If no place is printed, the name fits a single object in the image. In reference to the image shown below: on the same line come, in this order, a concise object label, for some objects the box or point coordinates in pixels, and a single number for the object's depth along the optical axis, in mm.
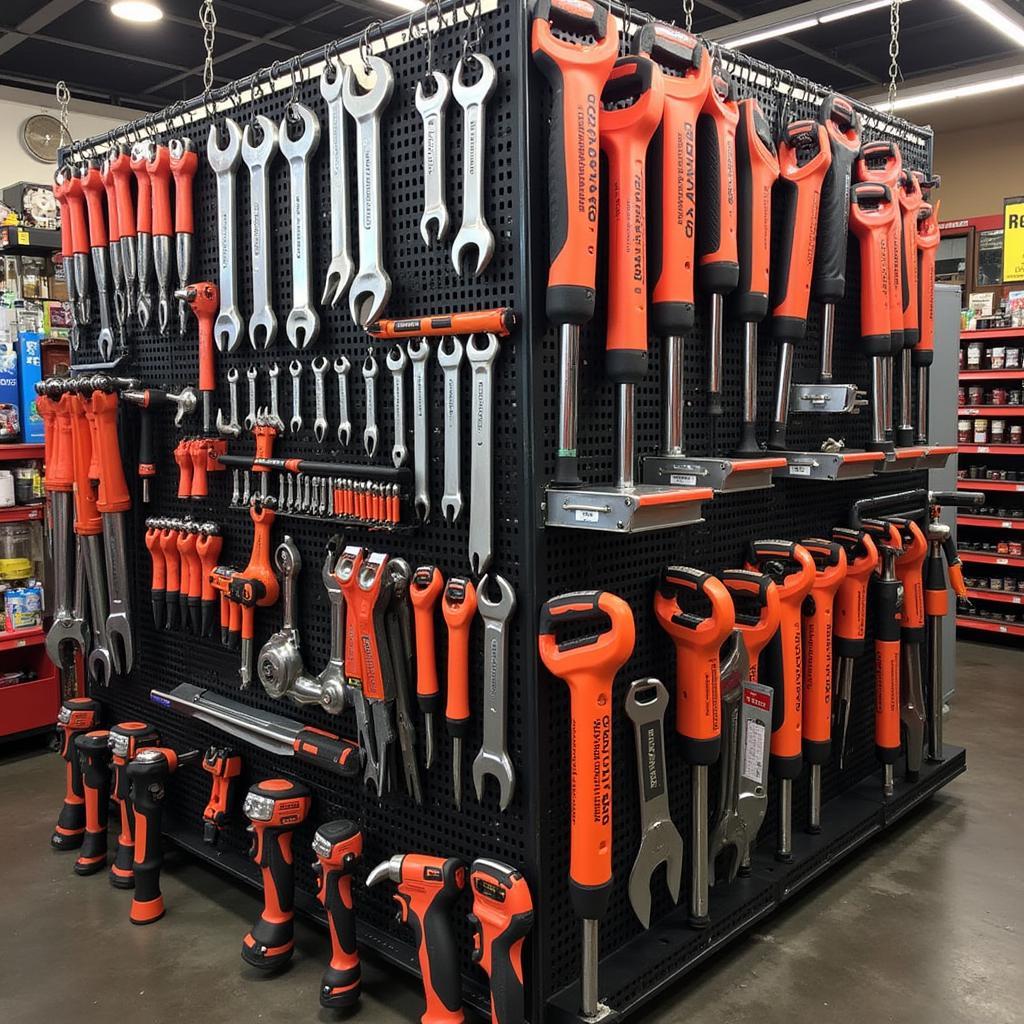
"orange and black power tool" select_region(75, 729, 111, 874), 2934
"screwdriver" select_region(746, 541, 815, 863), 2521
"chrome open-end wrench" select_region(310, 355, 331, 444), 2408
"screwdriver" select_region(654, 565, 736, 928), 2160
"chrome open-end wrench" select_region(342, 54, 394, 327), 2141
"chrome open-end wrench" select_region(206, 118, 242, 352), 2564
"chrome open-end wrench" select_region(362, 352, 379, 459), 2271
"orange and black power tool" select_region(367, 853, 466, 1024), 2057
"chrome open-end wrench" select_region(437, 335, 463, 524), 2049
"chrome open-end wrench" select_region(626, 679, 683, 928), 2178
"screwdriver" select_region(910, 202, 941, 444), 2990
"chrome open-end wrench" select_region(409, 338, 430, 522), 2127
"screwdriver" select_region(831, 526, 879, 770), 2832
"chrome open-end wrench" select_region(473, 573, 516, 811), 1997
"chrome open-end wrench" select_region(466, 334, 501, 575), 1976
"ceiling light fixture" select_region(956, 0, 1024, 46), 5480
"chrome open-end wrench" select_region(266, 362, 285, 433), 2535
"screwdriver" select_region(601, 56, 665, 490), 1896
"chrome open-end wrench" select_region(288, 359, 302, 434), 2479
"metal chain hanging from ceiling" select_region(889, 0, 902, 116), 3131
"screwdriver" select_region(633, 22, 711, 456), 2010
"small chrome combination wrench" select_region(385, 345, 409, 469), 2168
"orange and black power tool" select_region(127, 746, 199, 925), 2627
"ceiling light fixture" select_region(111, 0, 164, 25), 6016
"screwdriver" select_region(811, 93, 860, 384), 2572
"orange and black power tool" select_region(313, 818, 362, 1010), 2203
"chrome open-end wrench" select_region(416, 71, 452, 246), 2018
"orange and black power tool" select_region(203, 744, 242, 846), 2783
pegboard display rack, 1954
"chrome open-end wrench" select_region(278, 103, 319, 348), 2357
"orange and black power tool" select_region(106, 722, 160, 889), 2832
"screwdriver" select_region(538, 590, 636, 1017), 1898
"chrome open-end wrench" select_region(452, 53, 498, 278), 1925
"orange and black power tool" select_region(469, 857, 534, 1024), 1946
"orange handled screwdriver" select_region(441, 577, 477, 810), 2061
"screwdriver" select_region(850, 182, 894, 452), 2701
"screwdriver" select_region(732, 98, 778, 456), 2275
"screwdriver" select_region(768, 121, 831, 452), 2480
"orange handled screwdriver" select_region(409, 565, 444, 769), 2135
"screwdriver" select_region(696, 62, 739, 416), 2148
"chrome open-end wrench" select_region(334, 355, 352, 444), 2334
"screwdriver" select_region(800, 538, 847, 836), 2678
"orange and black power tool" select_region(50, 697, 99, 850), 3070
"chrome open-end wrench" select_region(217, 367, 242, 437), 2670
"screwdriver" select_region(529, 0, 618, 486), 1815
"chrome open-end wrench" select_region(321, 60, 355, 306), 2232
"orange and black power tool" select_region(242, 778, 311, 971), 2369
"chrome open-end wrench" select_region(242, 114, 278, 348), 2459
